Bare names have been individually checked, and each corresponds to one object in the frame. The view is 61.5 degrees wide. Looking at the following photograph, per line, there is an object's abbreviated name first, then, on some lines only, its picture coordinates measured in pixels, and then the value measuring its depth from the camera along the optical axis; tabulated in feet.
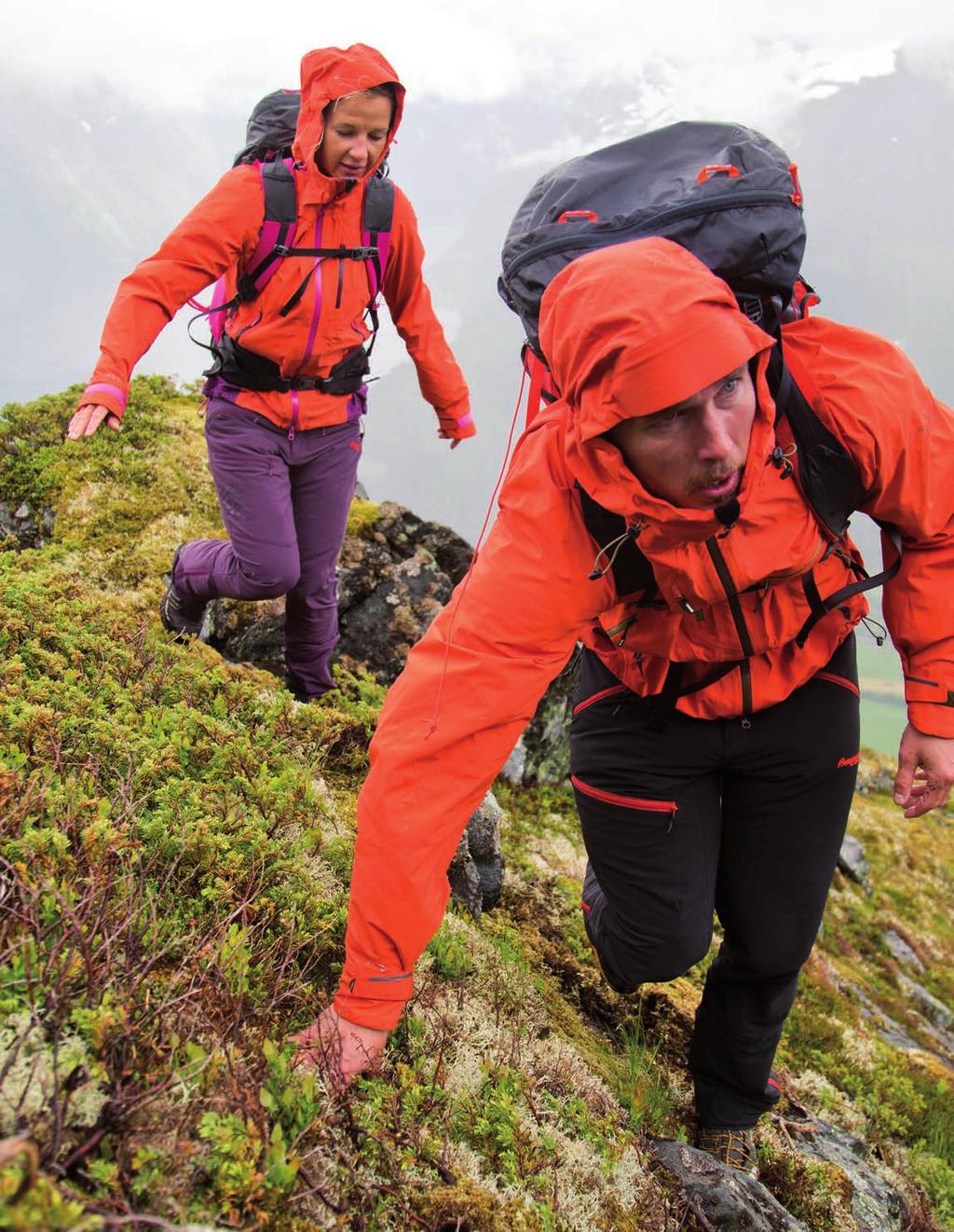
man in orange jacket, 9.59
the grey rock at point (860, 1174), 14.24
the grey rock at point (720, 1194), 11.18
